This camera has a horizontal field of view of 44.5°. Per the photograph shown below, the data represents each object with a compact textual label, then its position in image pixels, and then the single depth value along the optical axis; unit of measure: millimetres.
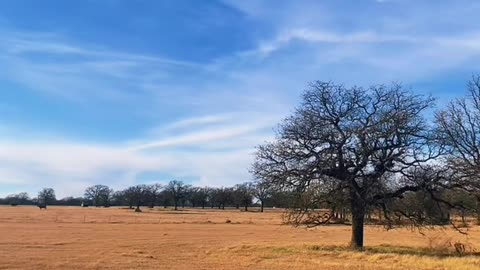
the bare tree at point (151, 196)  197238
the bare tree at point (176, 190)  191125
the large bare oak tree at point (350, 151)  32469
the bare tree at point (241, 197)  162262
